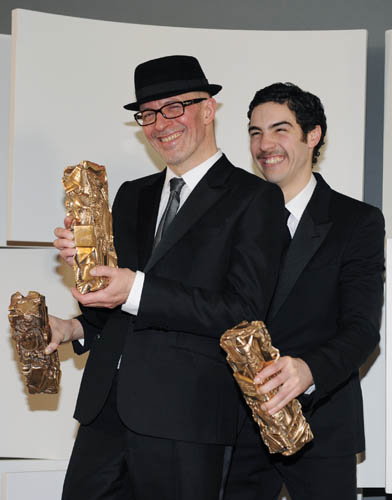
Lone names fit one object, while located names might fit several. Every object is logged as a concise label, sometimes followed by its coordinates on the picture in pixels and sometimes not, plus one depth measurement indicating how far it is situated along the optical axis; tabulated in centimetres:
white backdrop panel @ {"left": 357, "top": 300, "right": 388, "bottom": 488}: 301
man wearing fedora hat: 185
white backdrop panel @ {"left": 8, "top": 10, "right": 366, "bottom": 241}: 295
